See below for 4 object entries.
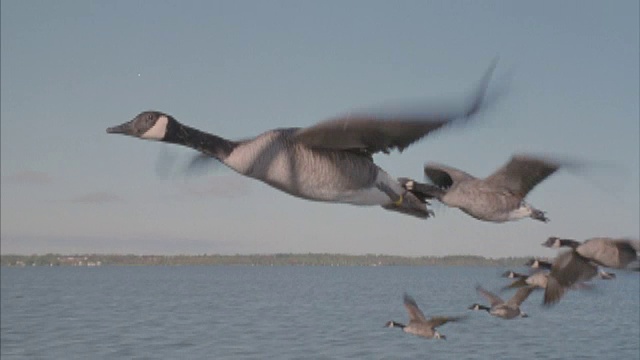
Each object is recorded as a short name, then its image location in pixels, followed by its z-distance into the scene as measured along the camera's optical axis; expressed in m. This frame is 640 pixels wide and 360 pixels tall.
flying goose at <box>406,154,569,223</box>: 6.10
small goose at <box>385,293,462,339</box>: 18.42
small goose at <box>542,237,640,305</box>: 6.53
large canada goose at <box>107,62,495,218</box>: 5.09
